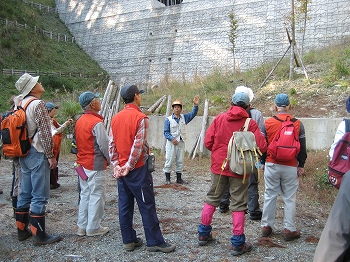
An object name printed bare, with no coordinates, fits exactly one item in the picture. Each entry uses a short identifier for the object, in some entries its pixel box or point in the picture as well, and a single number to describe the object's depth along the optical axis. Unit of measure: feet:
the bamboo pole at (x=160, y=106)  43.47
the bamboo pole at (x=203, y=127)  34.65
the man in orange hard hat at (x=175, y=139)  24.62
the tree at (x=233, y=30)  61.83
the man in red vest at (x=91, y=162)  14.25
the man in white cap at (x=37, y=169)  13.50
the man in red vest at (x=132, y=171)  12.57
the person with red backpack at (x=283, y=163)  13.85
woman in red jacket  12.65
